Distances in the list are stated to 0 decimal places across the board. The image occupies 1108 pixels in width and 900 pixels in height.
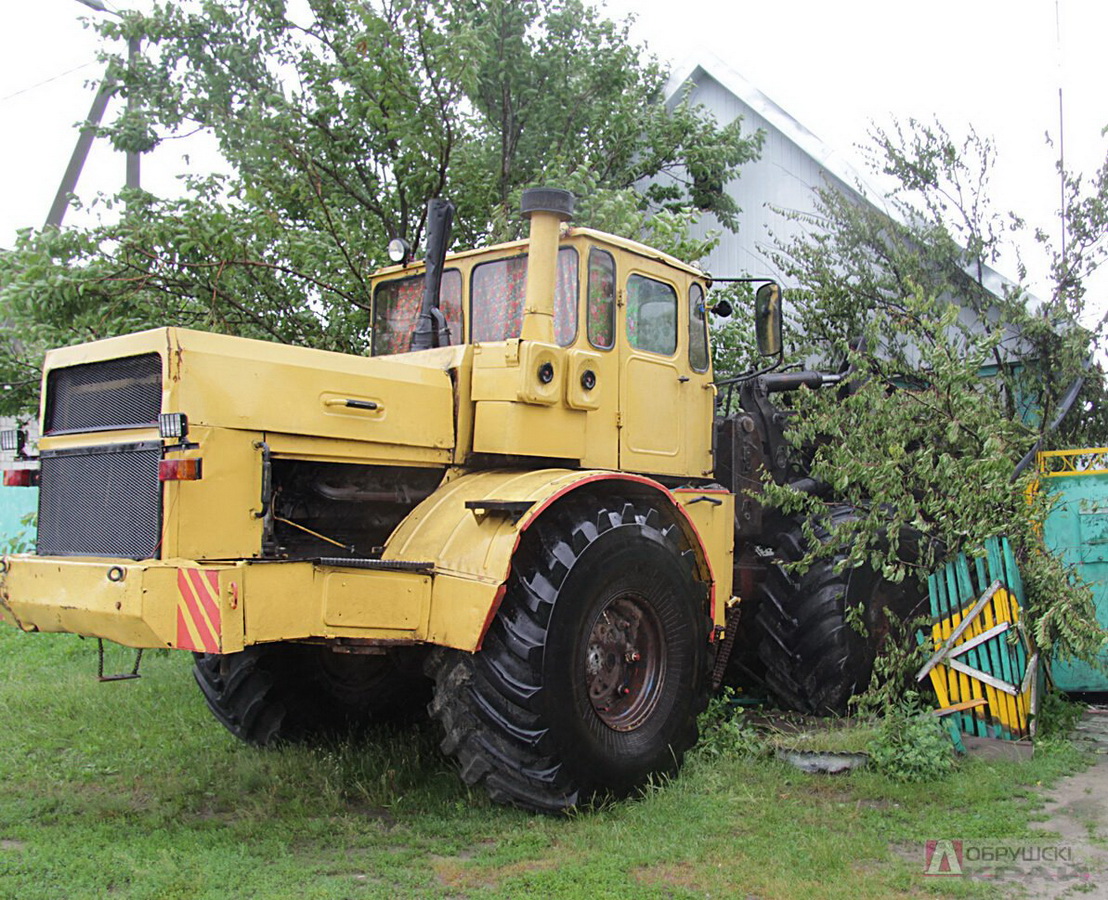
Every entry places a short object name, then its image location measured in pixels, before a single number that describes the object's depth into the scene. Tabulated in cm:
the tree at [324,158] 842
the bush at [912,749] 532
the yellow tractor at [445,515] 419
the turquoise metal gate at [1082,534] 700
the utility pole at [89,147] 1085
